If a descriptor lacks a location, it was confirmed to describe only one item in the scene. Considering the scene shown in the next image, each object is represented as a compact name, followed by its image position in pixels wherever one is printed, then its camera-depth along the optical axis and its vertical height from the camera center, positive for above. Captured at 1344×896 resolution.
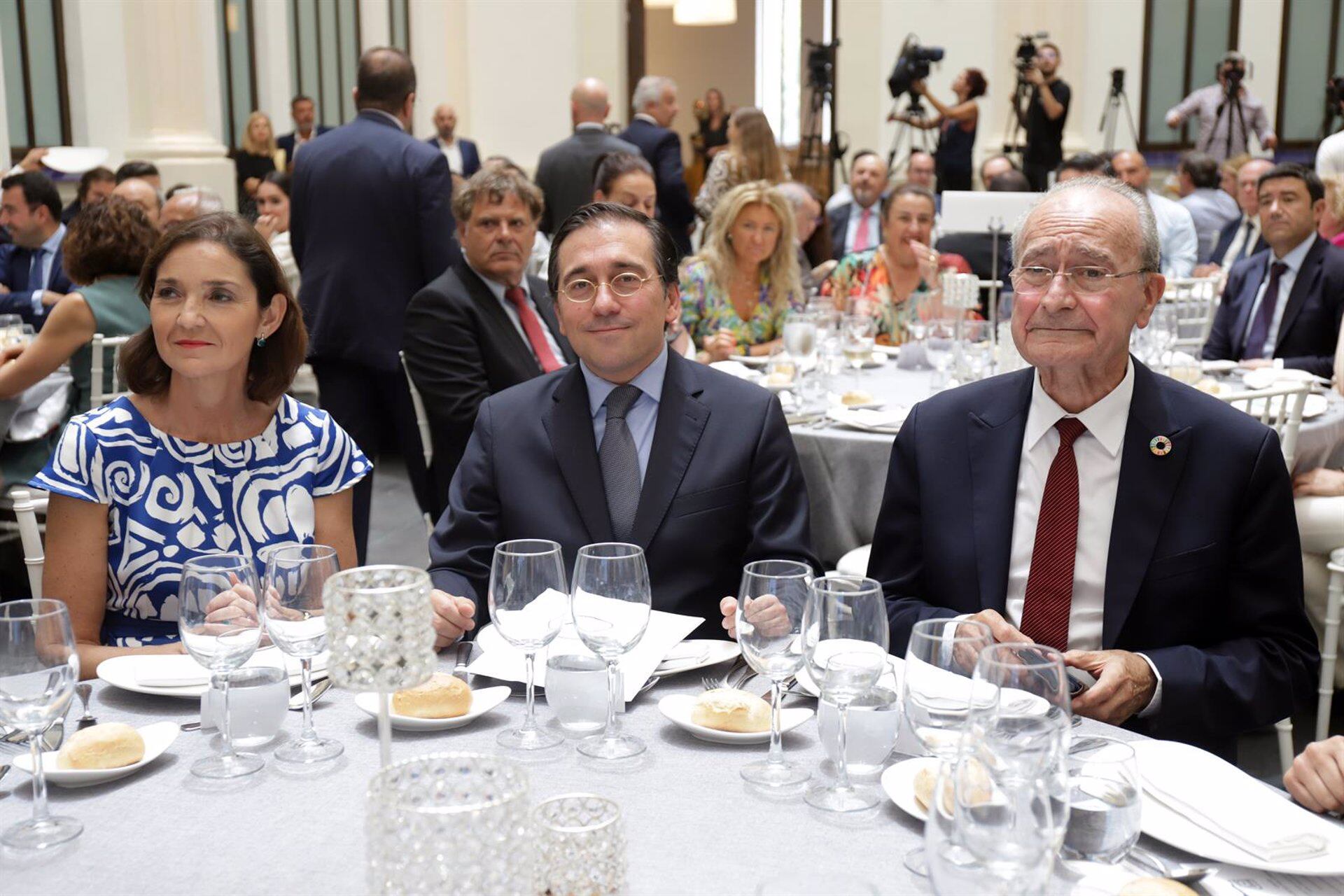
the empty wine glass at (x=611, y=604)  1.38 -0.44
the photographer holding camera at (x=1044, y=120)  10.15 +0.33
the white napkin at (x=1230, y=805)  1.15 -0.57
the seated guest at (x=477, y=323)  3.67 -0.43
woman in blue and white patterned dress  2.01 -0.44
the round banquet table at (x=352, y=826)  1.14 -0.59
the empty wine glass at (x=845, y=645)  1.27 -0.45
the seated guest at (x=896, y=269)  4.90 -0.39
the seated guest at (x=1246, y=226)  7.14 -0.33
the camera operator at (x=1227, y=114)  11.17 +0.42
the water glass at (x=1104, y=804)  1.10 -0.52
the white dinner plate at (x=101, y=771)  1.30 -0.58
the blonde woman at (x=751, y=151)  6.67 +0.07
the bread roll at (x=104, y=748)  1.32 -0.56
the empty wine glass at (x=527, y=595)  1.40 -0.44
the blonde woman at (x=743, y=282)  4.73 -0.40
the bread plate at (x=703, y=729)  1.42 -0.59
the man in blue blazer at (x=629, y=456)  2.12 -0.46
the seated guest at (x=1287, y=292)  4.82 -0.46
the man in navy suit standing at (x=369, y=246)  4.98 -0.29
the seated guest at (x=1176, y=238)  7.62 -0.41
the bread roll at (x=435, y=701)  1.44 -0.57
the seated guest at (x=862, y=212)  7.62 -0.27
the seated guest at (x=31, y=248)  5.34 -0.33
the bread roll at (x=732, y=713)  1.43 -0.58
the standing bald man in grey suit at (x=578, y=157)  6.80 +0.04
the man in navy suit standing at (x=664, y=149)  7.35 +0.10
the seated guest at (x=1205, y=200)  8.70 -0.23
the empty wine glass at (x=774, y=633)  1.33 -0.46
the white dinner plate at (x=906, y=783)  1.23 -0.58
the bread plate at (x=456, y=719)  1.43 -0.58
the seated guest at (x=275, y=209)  6.86 -0.21
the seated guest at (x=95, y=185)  6.46 -0.08
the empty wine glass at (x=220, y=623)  1.33 -0.44
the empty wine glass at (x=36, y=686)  1.22 -0.46
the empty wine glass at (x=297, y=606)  1.38 -0.44
